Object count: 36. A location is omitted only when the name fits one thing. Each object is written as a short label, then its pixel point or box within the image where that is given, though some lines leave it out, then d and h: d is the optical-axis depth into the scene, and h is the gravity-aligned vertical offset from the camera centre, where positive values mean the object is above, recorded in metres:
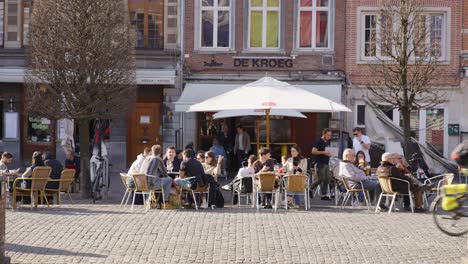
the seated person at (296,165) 19.16 -1.08
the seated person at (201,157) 20.78 -0.99
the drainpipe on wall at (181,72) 28.66 +1.28
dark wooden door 29.17 -0.45
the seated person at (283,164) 19.25 -1.08
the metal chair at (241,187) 18.64 -1.55
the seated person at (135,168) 18.27 -1.12
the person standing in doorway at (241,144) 27.77 -0.92
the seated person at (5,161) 19.72 -1.07
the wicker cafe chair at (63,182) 18.91 -1.45
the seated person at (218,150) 25.52 -1.03
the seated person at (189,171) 18.05 -1.15
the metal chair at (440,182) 17.85 -1.36
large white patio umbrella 19.91 +0.31
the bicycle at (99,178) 20.14 -1.46
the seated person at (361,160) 20.62 -1.05
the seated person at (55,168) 19.12 -1.17
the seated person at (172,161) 20.03 -1.06
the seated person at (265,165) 18.74 -1.05
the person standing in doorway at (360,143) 22.56 -0.70
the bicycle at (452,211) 11.05 -1.23
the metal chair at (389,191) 17.60 -1.48
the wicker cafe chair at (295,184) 18.08 -1.38
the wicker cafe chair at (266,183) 18.06 -1.36
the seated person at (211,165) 19.73 -1.14
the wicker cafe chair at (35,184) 18.09 -1.43
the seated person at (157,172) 17.89 -1.16
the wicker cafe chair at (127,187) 18.26 -1.50
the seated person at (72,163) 22.78 -1.26
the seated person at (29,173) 18.22 -1.22
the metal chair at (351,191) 18.45 -1.54
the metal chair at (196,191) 18.07 -1.54
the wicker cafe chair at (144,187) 17.80 -1.44
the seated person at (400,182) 17.69 -1.27
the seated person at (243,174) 18.80 -1.24
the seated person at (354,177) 18.47 -1.26
